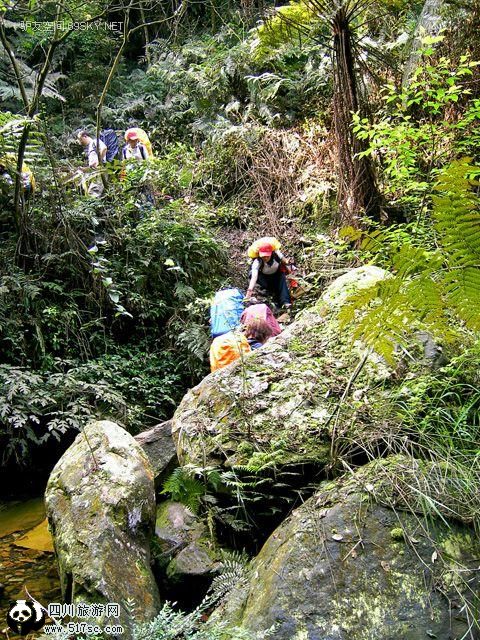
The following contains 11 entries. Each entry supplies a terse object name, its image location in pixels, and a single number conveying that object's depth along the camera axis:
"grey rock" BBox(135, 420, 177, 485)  4.61
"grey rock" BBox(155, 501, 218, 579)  3.54
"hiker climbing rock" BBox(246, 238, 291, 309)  6.99
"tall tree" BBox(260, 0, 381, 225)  6.28
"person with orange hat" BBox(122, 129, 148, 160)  9.01
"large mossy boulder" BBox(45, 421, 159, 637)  3.20
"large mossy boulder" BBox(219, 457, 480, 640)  2.52
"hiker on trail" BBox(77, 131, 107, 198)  7.30
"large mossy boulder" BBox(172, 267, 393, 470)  3.39
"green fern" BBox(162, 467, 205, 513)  3.62
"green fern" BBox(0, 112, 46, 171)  5.75
